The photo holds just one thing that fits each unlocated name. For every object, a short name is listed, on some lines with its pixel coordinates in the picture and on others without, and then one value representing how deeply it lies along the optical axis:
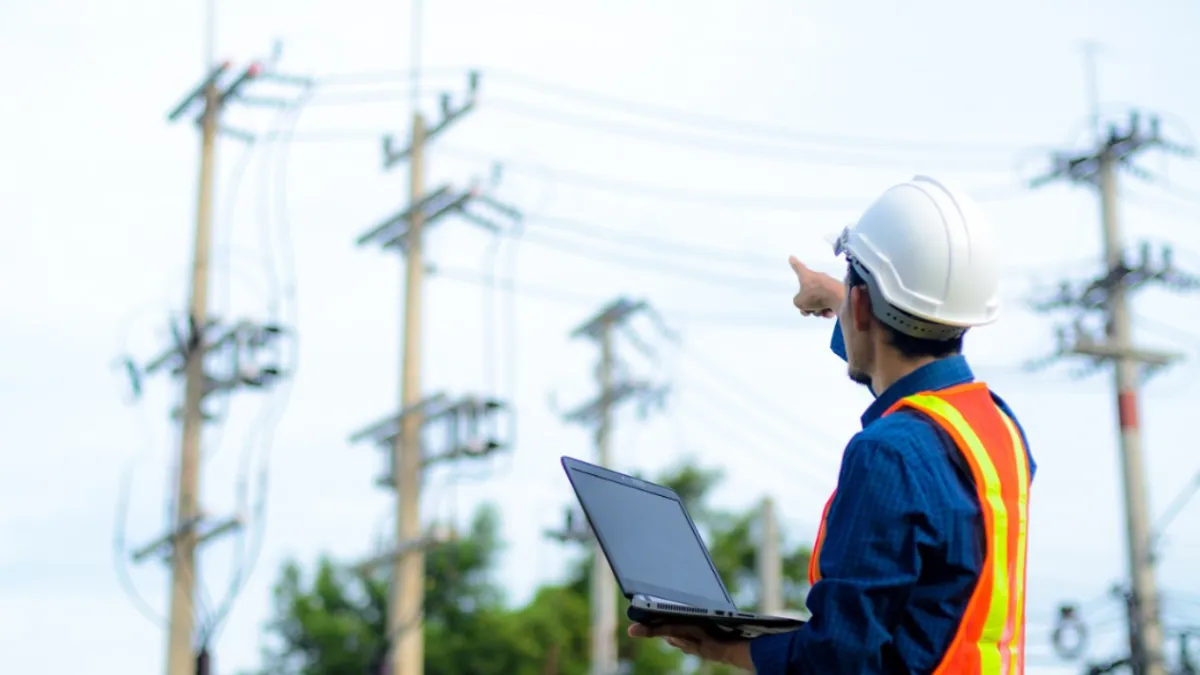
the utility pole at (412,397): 22.12
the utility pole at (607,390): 28.78
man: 3.06
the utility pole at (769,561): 22.73
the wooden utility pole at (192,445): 18.61
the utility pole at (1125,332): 25.11
